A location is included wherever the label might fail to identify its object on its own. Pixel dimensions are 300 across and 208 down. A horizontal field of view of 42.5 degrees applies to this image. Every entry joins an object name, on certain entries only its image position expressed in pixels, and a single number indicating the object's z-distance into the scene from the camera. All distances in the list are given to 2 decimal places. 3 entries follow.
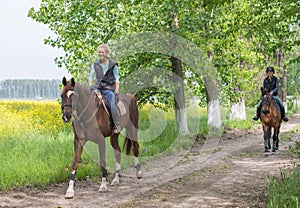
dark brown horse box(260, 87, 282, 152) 11.88
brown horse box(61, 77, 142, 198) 7.09
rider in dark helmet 12.09
